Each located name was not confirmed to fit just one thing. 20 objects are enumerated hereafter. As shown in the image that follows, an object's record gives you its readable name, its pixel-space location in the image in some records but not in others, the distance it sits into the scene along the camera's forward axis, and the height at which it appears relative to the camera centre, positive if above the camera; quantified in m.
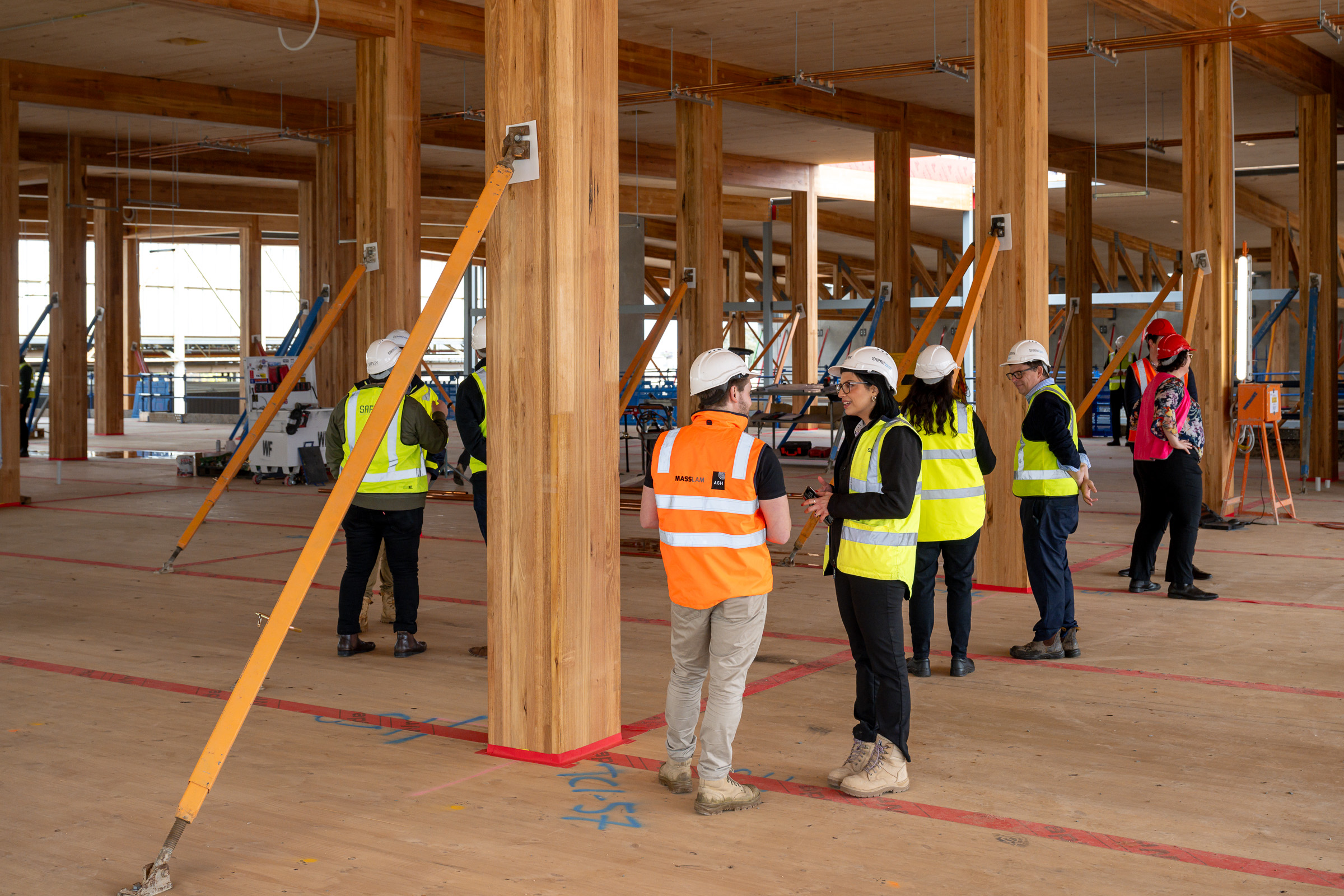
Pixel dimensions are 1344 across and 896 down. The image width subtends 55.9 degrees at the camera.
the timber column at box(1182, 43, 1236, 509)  12.41 +2.31
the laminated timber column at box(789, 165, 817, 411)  20.59 +3.07
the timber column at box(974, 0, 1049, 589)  8.69 +1.66
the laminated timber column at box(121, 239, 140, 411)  27.41 +3.49
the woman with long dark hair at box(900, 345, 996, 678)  6.00 -0.13
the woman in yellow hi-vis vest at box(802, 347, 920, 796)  4.51 -0.46
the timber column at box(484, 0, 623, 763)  4.81 +0.21
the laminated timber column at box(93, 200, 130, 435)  21.45 +2.49
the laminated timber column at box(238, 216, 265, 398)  26.59 +3.68
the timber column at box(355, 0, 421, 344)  10.70 +2.35
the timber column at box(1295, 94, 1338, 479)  15.12 +2.48
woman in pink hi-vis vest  8.12 -0.08
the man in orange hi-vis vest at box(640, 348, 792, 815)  4.23 -0.28
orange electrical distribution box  12.06 +0.43
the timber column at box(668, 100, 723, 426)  14.44 +2.64
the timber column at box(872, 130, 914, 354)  17.14 +3.09
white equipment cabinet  16.22 +0.34
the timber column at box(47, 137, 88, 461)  18.84 +1.95
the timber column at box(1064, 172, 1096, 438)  19.59 +3.11
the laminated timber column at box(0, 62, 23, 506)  13.16 +1.48
